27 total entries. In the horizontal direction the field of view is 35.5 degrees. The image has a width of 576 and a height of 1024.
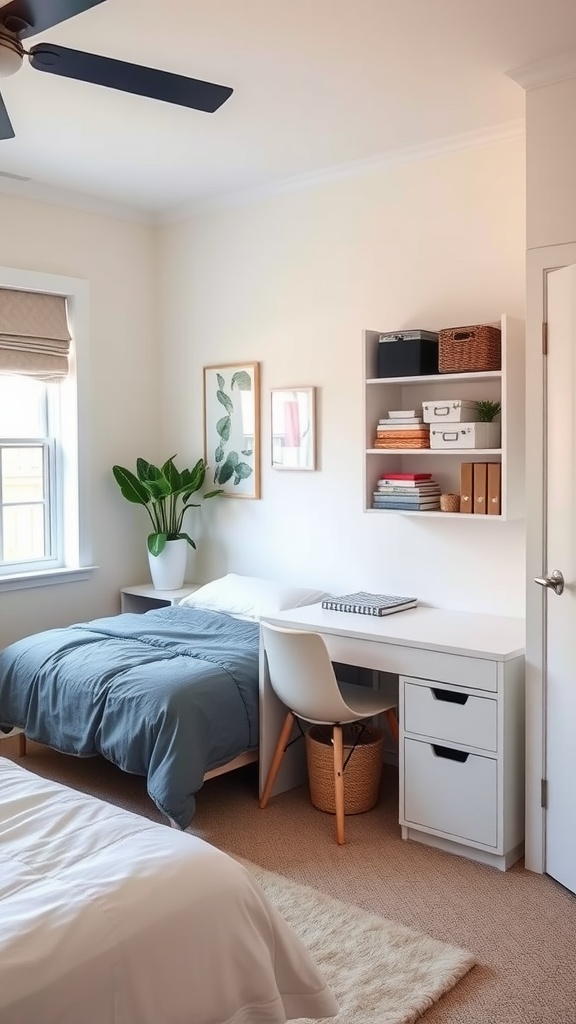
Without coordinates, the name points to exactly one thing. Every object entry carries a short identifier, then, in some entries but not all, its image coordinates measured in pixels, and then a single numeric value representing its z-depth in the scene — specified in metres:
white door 2.82
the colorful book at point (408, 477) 3.69
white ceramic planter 4.77
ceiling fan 2.04
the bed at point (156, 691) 3.19
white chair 3.21
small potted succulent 3.54
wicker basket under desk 3.46
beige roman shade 4.38
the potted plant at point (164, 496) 4.74
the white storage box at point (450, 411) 3.50
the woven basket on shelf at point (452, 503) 3.62
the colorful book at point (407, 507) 3.66
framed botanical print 4.62
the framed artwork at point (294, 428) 4.32
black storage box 3.60
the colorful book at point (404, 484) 3.67
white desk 2.99
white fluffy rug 2.29
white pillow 4.12
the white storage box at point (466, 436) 3.46
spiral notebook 3.63
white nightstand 4.69
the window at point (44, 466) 4.52
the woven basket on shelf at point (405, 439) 3.63
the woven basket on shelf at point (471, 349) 3.39
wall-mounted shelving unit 3.32
